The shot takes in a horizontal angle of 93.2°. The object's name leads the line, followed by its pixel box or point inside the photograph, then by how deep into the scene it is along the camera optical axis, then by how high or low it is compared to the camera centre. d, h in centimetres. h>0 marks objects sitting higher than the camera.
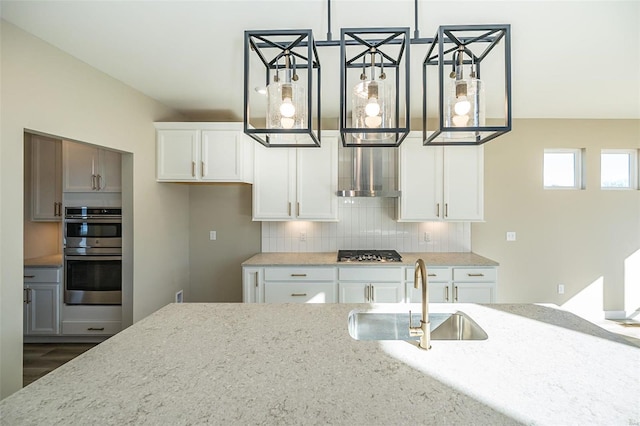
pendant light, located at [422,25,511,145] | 104 +42
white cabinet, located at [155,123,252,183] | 334 +65
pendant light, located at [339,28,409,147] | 105 +40
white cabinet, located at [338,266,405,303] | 316 -77
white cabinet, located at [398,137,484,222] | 341 +33
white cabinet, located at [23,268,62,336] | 315 -94
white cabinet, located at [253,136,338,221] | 347 +33
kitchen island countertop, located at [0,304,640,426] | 82 -54
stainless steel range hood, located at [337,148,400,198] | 344 +50
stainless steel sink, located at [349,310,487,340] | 156 -59
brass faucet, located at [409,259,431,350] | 117 -44
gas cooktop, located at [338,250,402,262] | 329 -50
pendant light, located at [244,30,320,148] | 105 +41
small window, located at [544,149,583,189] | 385 +54
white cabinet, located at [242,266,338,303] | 318 -77
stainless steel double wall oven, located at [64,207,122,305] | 315 -48
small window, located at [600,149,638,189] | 385 +55
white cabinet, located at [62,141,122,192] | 317 +45
